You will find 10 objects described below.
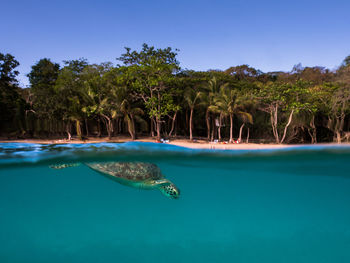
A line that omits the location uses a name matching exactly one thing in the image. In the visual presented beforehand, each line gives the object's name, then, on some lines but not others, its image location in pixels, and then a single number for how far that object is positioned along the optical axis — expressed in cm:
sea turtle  633
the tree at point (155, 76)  1836
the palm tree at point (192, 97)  1964
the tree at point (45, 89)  1875
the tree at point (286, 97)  1691
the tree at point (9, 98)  1956
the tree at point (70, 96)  1859
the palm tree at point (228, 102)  1761
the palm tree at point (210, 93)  1947
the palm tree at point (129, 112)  1903
